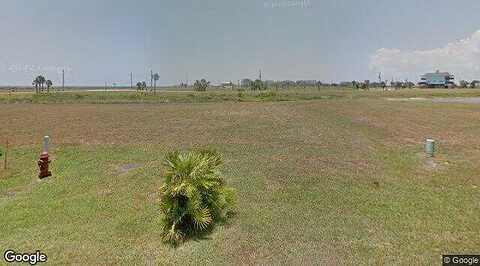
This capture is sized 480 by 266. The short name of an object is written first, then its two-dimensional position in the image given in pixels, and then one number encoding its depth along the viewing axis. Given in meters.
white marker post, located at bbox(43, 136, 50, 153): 11.39
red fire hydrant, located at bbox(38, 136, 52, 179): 10.73
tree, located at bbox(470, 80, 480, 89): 120.20
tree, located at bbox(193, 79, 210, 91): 101.29
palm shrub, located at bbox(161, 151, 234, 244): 6.26
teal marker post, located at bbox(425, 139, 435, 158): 11.88
